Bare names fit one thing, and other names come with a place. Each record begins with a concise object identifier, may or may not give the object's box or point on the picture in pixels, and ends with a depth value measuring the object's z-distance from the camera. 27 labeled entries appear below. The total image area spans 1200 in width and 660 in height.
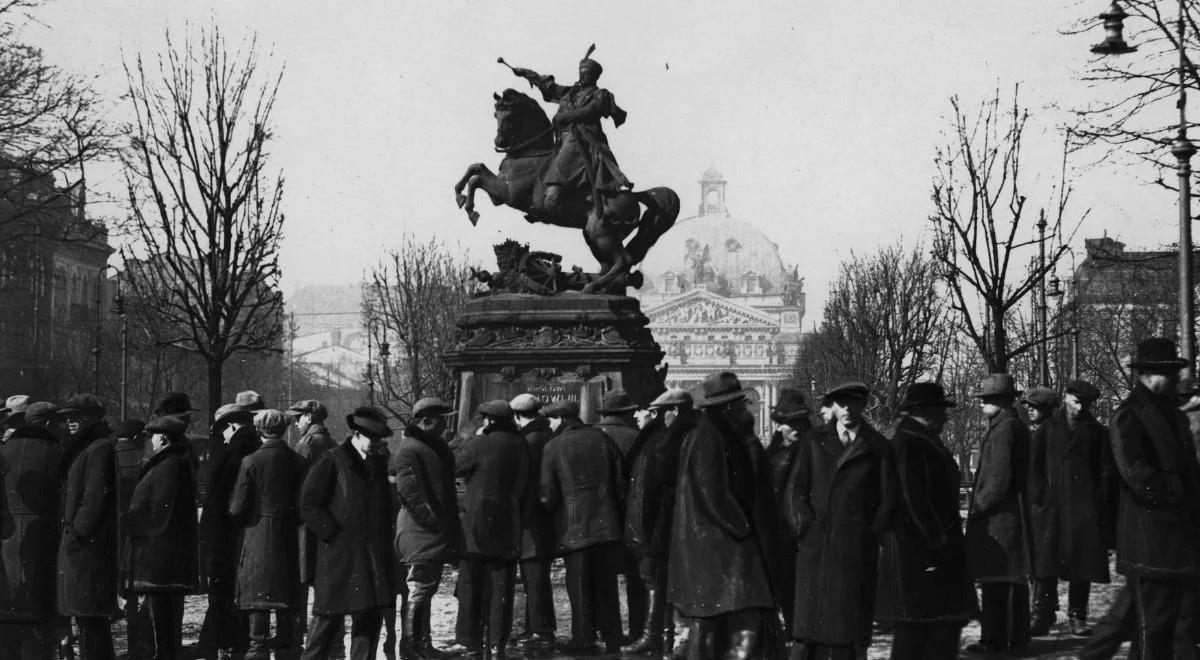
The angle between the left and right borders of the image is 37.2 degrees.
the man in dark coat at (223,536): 12.50
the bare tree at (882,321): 44.09
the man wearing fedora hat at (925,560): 10.05
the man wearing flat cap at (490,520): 12.84
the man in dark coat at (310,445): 12.16
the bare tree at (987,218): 26.83
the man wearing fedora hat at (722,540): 9.68
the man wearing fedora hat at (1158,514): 10.42
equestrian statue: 22.58
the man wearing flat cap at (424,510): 12.19
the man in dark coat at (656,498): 10.76
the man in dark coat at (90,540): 11.45
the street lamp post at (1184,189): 20.00
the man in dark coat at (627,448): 14.34
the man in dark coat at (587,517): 13.45
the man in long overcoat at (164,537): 11.47
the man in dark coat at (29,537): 11.68
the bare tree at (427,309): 53.06
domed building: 153.38
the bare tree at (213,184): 24.92
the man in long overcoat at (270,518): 11.92
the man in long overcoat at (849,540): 9.81
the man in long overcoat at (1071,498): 13.90
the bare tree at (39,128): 28.17
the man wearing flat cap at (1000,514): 12.58
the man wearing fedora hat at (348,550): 11.11
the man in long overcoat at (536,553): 13.73
